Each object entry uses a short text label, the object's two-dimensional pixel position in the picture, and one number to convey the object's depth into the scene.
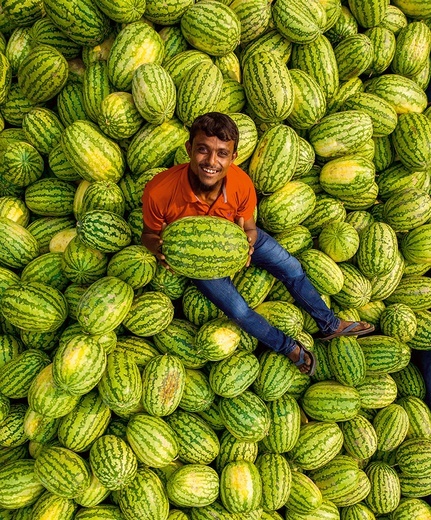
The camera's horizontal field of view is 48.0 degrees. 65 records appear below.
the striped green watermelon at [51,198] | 3.55
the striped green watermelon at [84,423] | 3.11
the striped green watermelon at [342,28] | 3.90
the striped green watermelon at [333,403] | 3.44
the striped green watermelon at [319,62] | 3.69
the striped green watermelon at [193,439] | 3.26
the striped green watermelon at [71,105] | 3.60
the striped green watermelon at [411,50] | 3.95
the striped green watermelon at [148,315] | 3.26
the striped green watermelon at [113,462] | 3.02
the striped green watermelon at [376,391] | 3.61
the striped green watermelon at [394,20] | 4.00
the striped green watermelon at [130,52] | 3.36
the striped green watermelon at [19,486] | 3.09
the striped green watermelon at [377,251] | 3.58
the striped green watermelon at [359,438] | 3.51
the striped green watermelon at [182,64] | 3.46
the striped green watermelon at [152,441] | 3.11
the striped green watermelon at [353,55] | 3.71
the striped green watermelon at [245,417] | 3.24
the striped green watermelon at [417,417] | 3.71
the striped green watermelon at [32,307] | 3.13
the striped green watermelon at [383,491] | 3.56
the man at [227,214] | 2.68
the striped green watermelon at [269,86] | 3.36
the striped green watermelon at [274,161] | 3.39
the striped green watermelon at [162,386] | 3.14
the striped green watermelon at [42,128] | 3.56
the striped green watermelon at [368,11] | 3.87
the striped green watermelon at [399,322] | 3.71
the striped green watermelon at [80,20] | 3.37
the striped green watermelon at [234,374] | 3.25
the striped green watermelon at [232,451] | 3.34
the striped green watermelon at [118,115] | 3.32
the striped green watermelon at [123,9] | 3.31
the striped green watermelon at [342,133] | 3.59
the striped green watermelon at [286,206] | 3.48
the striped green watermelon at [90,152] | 3.32
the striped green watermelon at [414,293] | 3.83
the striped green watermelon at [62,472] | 3.00
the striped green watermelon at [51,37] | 3.58
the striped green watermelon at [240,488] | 3.19
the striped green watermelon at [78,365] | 2.97
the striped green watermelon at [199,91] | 3.31
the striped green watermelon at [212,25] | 3.42
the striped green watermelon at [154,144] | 3.41
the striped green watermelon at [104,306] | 3.04
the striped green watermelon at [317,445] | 3.39
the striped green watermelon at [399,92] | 3.85
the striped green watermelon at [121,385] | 3.05
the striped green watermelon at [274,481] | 3.29
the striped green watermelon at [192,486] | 3.18
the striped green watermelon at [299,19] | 3.55
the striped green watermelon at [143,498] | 3.08
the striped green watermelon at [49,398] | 3.05
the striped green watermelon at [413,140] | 3.73
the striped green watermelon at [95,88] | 3.46
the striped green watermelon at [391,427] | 3.59
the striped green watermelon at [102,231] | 3.16
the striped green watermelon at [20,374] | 3.21
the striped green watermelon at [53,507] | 3.06
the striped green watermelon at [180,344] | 3.36
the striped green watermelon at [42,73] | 3.46
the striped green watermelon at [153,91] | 3.22
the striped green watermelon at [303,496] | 3.36
